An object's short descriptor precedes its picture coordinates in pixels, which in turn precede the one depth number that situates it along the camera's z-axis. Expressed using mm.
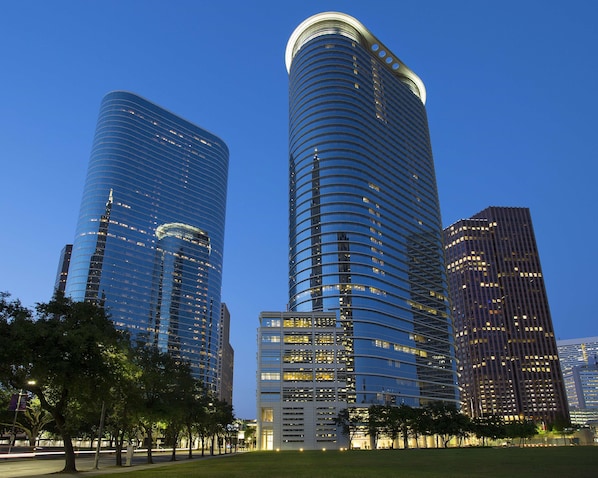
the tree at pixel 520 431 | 173375
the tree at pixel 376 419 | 141750
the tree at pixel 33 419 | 93500
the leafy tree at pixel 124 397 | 42094
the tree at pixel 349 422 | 155962
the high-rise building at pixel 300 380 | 162875
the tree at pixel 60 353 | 35781
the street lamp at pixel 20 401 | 48553
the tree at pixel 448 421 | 140250
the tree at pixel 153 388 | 58312
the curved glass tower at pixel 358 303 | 178375
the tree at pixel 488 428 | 152250
